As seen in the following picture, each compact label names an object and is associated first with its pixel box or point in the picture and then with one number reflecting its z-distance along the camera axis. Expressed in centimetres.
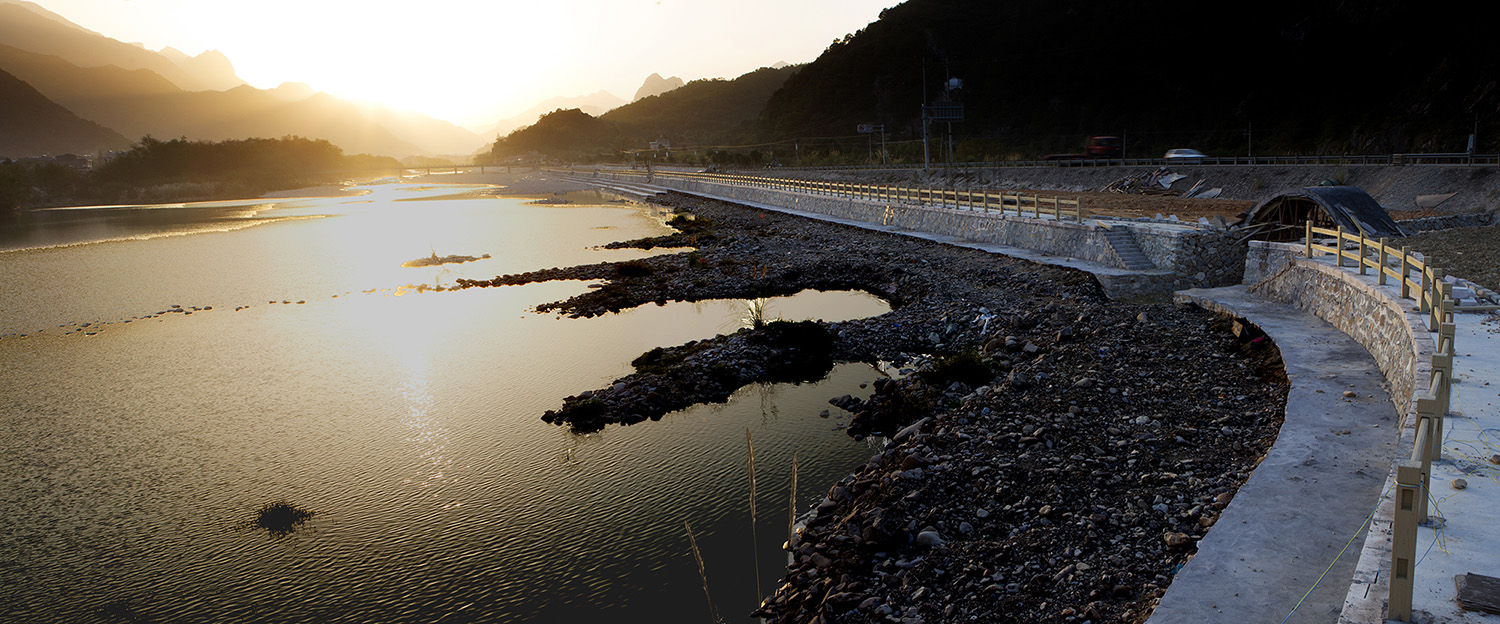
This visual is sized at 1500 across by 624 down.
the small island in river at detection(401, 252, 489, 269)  3872
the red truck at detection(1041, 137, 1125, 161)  5628
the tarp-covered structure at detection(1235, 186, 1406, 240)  1967
